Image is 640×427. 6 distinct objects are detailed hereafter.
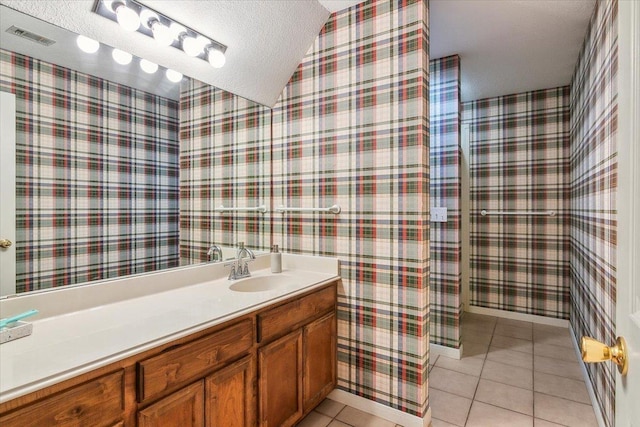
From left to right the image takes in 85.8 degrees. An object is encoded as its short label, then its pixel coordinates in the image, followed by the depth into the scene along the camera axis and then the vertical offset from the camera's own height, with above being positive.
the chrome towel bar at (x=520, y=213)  3.44 -0.02
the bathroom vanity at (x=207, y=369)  0.89 -0.52
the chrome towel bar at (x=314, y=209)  2.08 +0.02
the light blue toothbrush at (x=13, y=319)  1.06 -0.33
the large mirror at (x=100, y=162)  1.26 +0.22
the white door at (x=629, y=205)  0.56 +0.01
